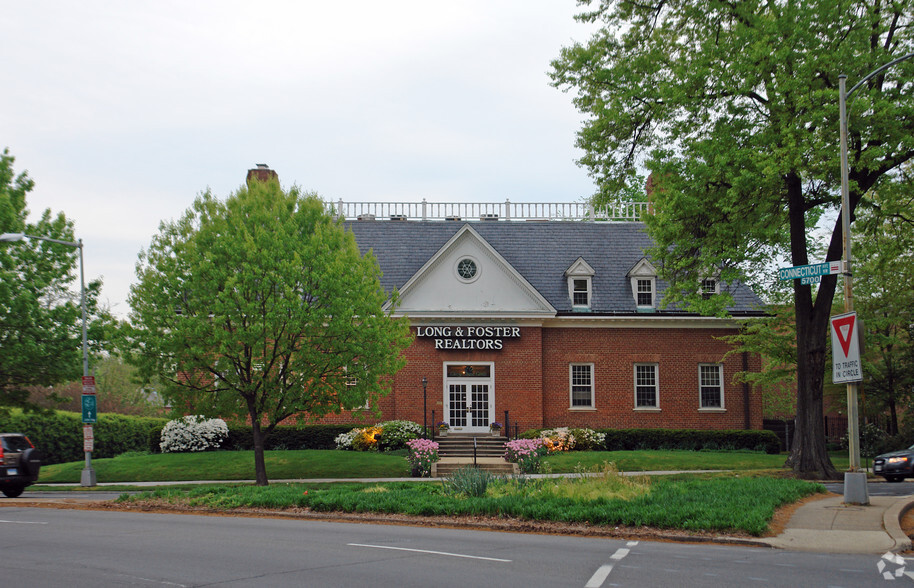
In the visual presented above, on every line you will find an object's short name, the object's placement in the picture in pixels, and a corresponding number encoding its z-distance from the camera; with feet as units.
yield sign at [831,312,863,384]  48.21
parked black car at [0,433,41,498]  71.87
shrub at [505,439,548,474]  83.42
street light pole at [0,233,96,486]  85.25
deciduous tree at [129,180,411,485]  75.72
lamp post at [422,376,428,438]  104.78
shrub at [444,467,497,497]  53.11
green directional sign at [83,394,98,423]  86.44
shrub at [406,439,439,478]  86.22
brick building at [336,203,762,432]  112.06
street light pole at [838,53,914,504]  49.19
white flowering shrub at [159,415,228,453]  107.14
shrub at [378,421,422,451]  105.29
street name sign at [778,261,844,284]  51.01
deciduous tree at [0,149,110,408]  86.58
